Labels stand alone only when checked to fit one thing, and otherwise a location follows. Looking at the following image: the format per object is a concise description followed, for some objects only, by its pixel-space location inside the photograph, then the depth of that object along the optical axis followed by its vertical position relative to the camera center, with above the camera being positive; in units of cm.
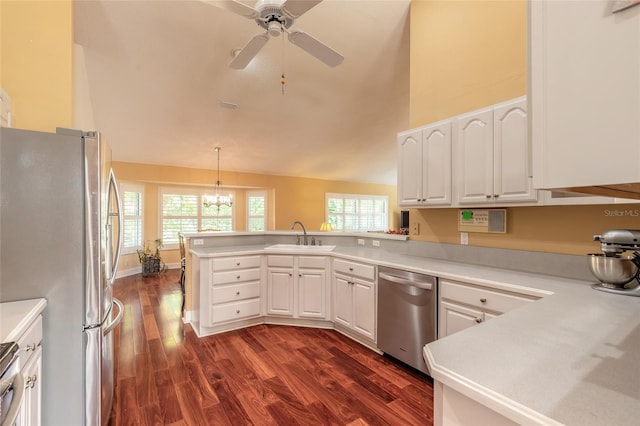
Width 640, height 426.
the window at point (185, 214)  691 -1
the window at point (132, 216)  609 -5
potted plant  610 -102
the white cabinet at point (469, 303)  173 -60
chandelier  600 +35
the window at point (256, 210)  782 +10
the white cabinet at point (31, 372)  105 -65
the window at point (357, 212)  858 +5
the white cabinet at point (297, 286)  312 -83
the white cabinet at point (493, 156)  197 +44
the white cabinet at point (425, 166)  245 +45
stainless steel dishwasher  213 -82
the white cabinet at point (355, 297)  262 -84
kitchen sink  324 -42
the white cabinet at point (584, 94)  44 +21
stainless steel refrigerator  130 -18
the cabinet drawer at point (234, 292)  300 -88
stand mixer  142 -31
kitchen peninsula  63 -44
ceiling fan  178 +133
